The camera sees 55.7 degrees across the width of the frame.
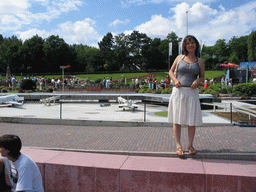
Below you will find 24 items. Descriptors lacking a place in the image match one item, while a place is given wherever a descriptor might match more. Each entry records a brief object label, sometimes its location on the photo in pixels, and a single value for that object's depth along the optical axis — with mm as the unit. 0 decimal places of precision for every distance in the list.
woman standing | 4008
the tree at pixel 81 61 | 88975
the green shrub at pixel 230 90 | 19628
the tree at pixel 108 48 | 91500
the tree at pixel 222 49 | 103325
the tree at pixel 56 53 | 81438
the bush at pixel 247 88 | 17891
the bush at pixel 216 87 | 20778
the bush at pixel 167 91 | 18259
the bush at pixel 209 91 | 17128
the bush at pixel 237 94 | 18138
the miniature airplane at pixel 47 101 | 14523
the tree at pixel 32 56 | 79912
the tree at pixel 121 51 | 93688
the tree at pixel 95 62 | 91500
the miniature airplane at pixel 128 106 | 12172
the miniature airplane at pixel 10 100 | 13738
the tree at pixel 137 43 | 97375
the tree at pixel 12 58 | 80188
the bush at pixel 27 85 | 24234
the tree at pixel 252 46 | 77125
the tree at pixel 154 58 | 92562
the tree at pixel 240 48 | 96250
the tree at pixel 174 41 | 96625
